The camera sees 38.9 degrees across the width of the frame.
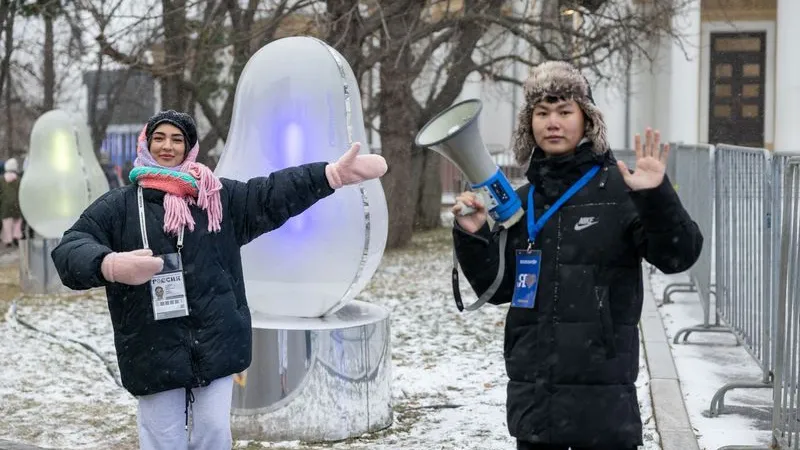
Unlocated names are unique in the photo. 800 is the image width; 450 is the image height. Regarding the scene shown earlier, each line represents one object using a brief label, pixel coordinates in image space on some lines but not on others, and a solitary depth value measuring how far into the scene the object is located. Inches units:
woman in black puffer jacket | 168.2
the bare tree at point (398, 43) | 513.3
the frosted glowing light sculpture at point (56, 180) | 532.7
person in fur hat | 140.6
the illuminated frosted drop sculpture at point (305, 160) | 247.1
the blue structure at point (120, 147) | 1461.6
